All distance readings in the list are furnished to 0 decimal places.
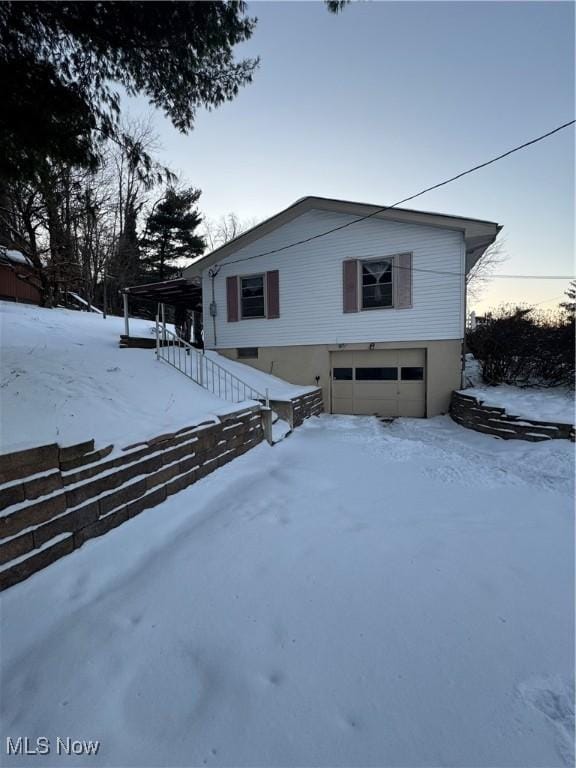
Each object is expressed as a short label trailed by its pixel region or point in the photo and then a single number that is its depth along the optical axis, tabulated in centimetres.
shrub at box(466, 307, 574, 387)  675
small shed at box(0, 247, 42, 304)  1369
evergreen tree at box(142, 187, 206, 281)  1930
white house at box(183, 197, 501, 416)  802
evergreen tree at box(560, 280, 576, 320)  2156
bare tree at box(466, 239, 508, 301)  2033
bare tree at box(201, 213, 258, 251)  2536
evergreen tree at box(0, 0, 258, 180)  326
